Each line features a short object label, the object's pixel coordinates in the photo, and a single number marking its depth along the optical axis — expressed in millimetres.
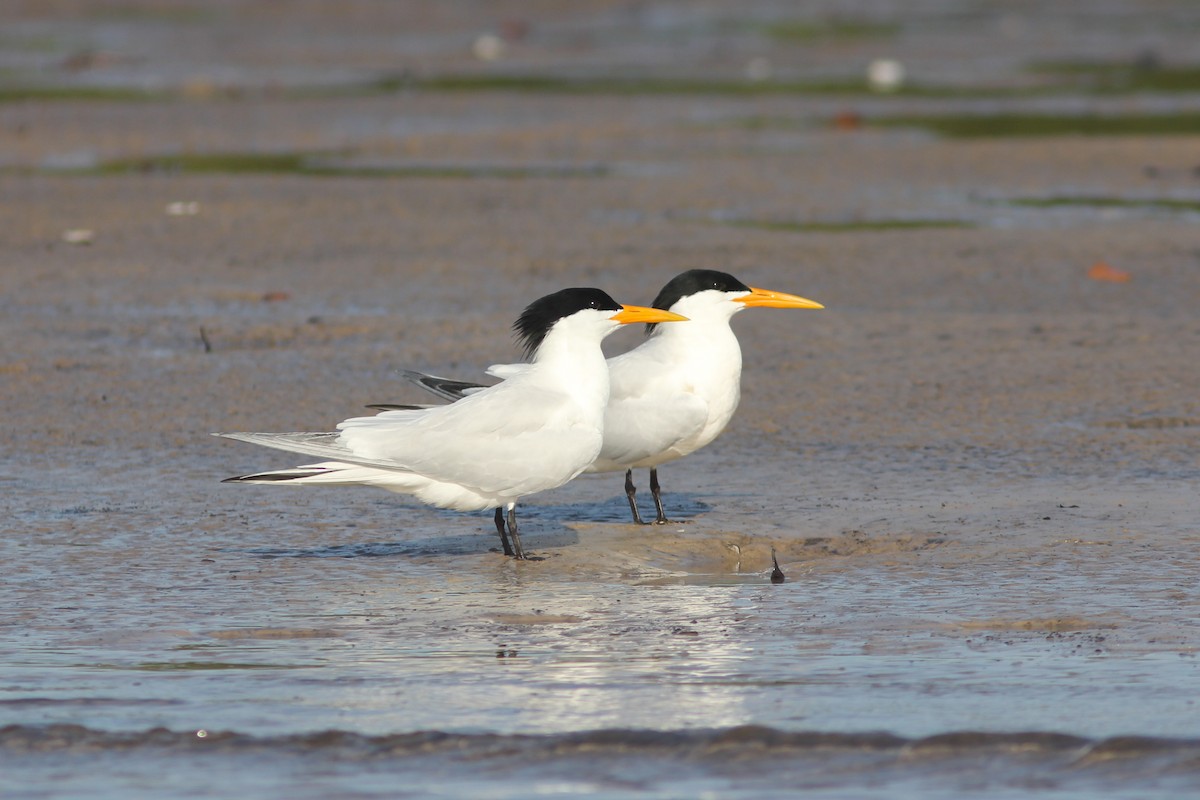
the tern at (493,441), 11805
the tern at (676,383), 12937
